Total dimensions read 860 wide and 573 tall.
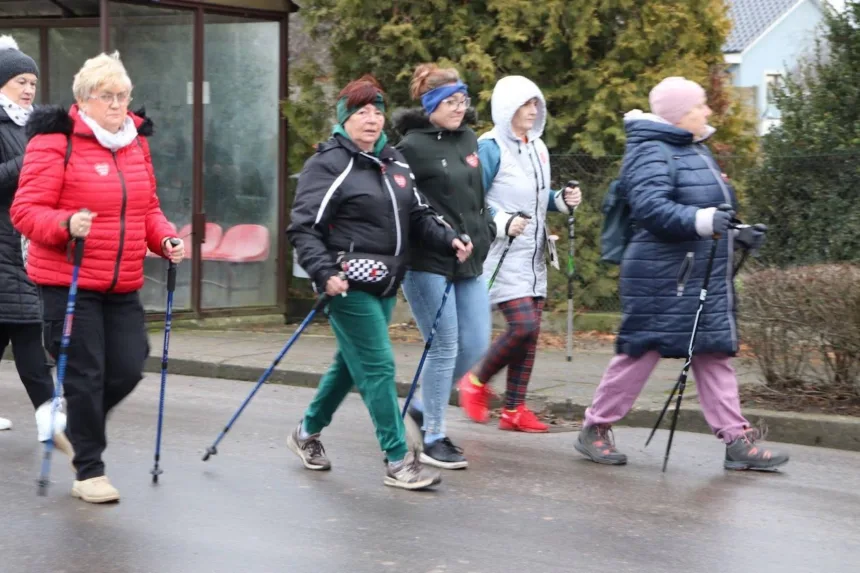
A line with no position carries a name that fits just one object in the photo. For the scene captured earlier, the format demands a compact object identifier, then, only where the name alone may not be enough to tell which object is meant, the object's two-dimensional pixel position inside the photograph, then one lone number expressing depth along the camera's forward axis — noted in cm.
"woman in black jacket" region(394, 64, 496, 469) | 1350
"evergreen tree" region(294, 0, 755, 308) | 2350
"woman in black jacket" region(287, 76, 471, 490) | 1211
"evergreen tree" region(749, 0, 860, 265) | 2078
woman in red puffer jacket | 1132
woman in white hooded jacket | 1509
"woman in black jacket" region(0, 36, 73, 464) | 1386
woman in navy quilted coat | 1321
